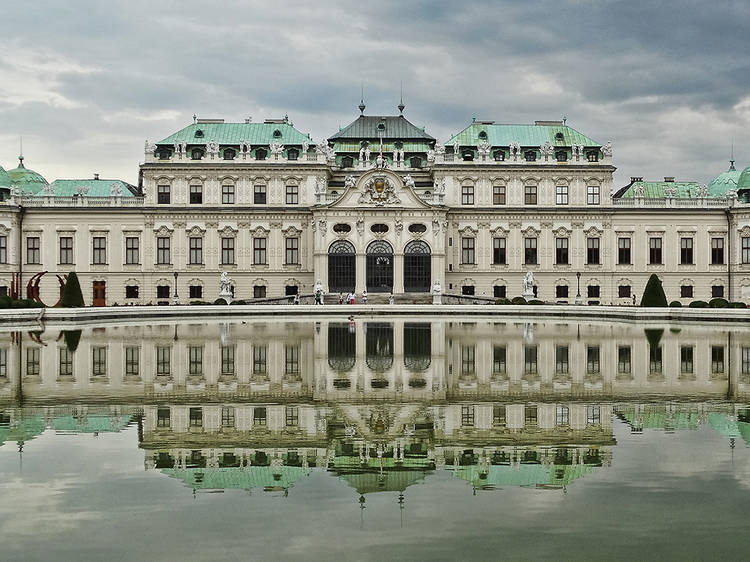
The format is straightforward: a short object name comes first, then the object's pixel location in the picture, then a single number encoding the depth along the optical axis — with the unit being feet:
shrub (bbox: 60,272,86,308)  184.24
